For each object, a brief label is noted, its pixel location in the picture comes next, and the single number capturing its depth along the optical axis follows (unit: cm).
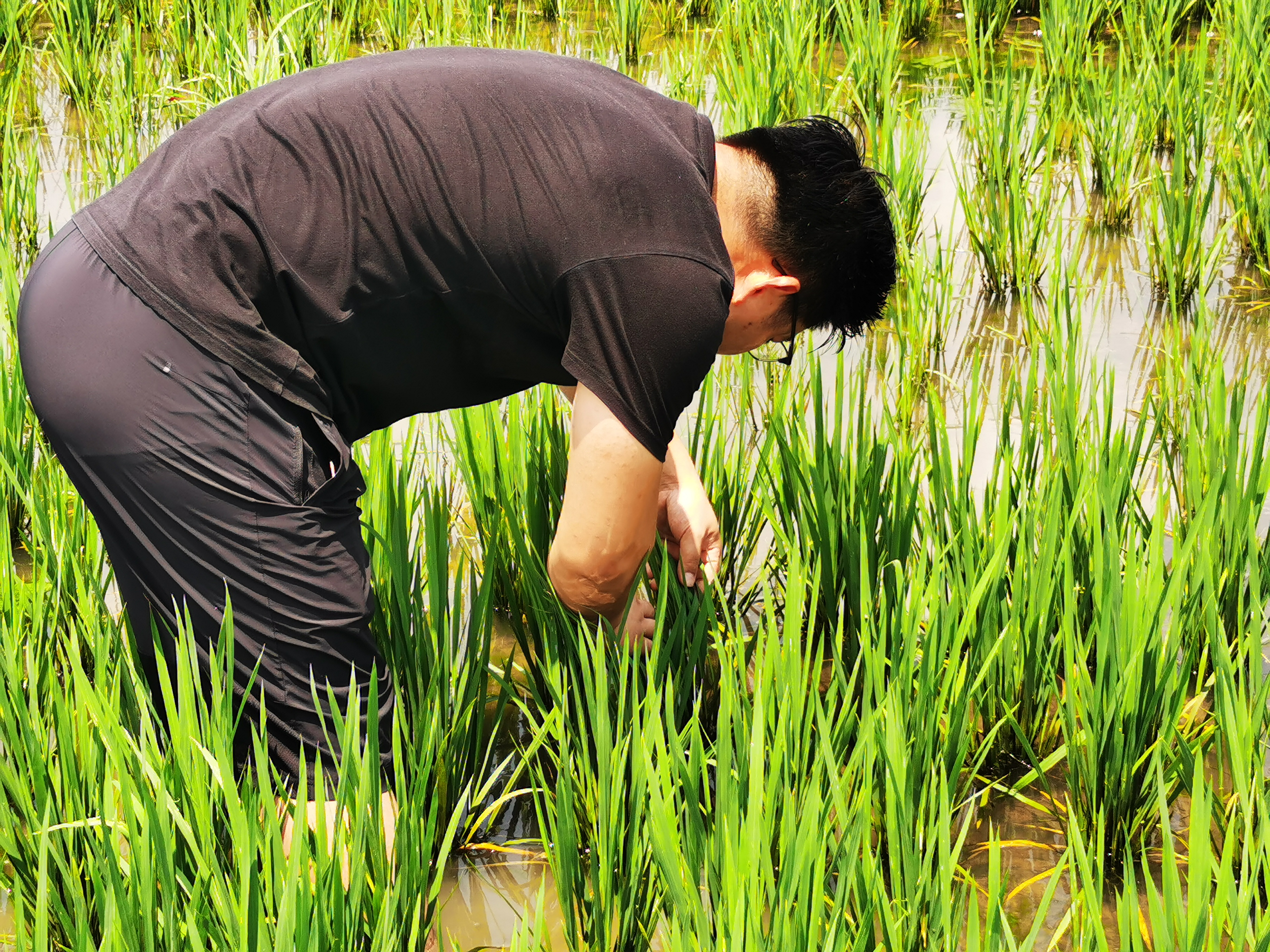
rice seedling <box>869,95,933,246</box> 290
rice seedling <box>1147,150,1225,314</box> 272
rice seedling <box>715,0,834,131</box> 321
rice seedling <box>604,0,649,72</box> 440
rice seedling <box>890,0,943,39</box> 457
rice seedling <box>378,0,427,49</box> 409
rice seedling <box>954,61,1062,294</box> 291
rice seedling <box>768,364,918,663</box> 182
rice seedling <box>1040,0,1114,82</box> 351
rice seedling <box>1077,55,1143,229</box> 313
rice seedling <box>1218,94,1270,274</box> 286
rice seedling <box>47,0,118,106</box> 394
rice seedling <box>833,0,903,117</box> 356
